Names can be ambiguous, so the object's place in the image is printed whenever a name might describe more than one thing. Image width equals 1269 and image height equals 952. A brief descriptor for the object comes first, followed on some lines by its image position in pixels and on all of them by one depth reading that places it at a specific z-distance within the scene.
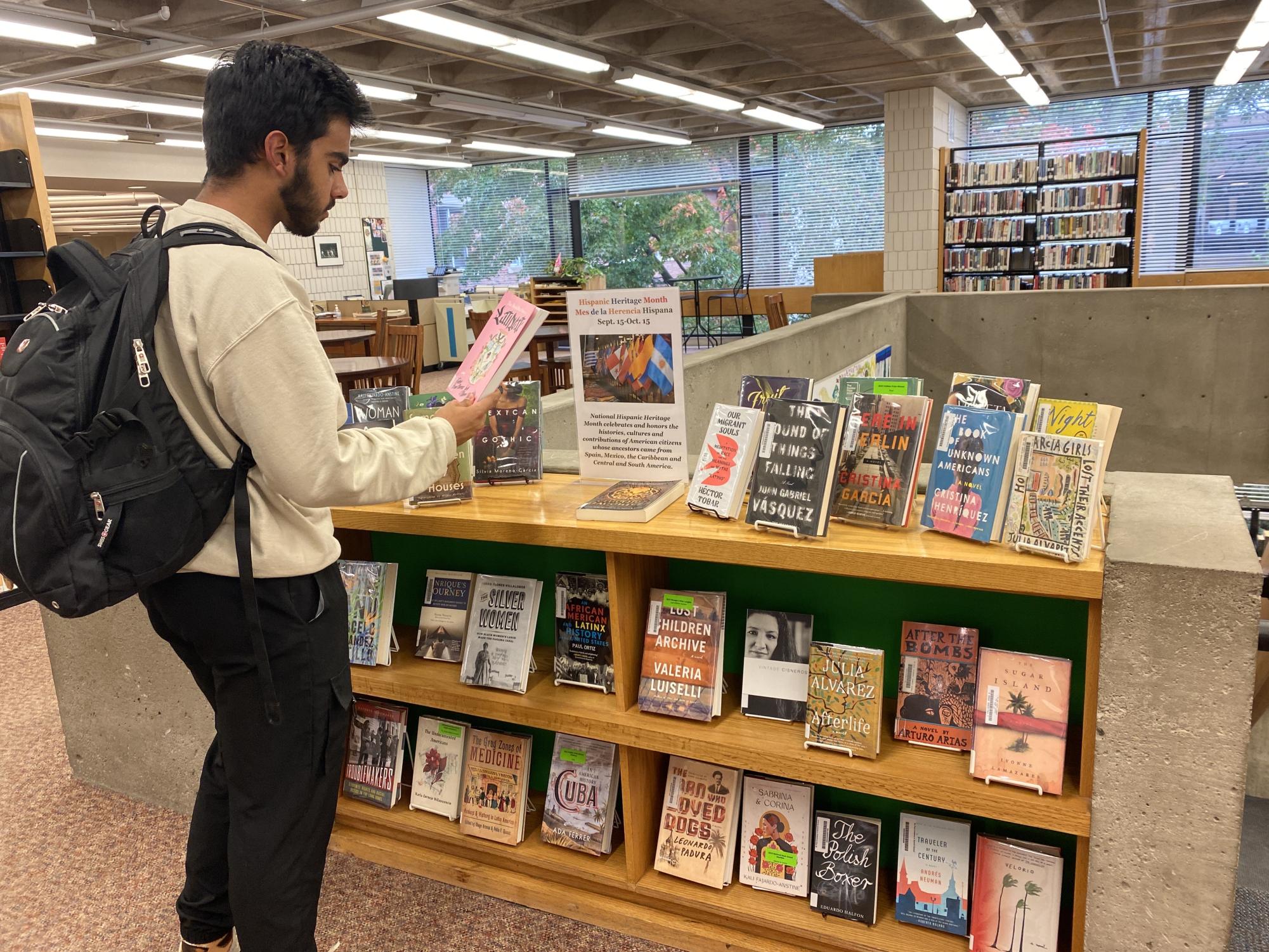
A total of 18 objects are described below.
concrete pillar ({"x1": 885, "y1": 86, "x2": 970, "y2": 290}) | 10.58
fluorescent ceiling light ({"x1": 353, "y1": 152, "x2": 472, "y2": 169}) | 12.60
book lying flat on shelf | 1.77
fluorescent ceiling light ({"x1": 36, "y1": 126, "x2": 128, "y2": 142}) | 9.59
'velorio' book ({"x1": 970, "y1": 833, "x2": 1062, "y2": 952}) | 1.59
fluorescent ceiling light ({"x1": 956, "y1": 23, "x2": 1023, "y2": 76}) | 7.24
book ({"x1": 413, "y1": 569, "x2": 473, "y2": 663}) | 2.17
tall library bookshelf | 8.76
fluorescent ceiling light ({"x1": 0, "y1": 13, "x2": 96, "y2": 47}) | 5.21
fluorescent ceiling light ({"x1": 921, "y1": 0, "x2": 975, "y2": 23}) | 6.14
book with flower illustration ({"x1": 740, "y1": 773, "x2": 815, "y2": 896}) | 1.83
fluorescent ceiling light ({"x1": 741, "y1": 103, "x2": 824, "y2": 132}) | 11.05
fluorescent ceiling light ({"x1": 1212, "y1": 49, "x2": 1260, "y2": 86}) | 8.97
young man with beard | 1.24
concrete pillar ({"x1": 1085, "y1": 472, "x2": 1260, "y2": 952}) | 1.30
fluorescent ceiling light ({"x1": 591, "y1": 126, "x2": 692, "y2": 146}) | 12.20
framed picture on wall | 13.75
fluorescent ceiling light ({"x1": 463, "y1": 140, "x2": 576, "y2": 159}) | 12.94
